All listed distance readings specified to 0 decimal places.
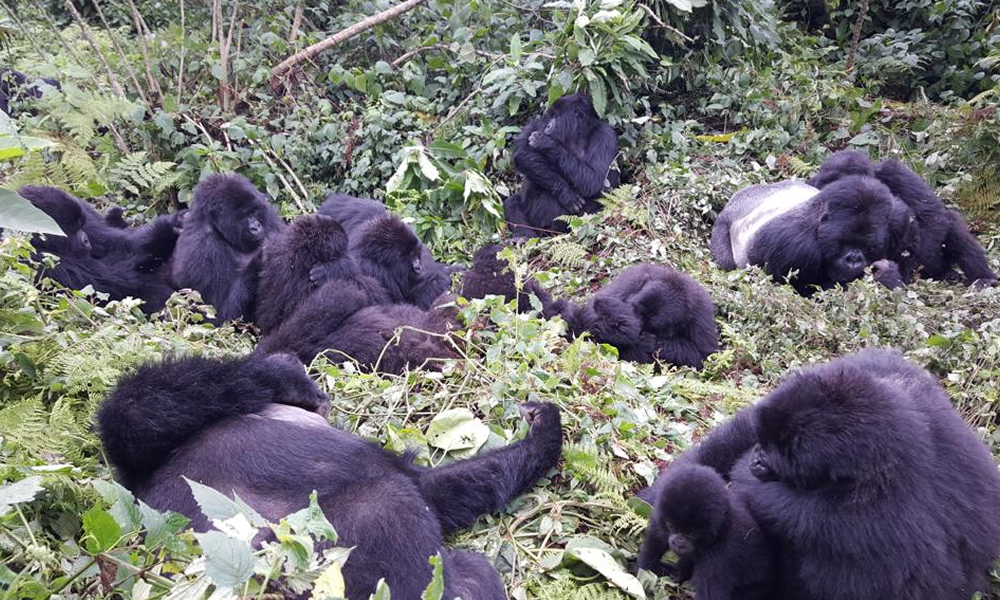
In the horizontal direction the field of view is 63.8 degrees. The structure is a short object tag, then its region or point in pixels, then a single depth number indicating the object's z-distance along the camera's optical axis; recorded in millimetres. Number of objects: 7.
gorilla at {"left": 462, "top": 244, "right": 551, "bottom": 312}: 5084
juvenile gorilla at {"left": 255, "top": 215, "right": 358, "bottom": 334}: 5156
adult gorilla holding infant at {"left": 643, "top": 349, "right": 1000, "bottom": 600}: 2658
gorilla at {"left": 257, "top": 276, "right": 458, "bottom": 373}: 4543
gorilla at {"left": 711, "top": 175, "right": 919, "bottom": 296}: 6137
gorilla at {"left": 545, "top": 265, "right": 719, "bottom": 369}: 5406
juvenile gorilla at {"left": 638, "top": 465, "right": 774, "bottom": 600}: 2791
